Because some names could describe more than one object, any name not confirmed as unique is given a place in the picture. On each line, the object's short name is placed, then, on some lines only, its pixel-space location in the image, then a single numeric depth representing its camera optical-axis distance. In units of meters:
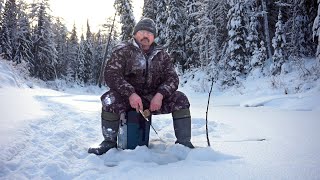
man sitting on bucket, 2.39
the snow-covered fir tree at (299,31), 13.68
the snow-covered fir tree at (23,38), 28.21
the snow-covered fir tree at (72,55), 45.37
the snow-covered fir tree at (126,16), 24.24
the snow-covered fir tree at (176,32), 20.59
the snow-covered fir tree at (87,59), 43.80
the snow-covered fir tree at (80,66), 42.81
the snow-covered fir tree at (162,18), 22.03
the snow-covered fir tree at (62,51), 43.56
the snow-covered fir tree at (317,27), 9.57
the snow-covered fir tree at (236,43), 14.97
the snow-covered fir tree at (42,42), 28.55
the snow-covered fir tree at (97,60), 47.94
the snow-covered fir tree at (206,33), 18.68
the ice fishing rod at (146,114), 2.27
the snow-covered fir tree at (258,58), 14.19
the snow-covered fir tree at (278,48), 13.12
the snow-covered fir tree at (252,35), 15.06
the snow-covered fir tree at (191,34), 20.63
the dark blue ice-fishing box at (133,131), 2.40
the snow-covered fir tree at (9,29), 27.08
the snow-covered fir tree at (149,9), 26.36
